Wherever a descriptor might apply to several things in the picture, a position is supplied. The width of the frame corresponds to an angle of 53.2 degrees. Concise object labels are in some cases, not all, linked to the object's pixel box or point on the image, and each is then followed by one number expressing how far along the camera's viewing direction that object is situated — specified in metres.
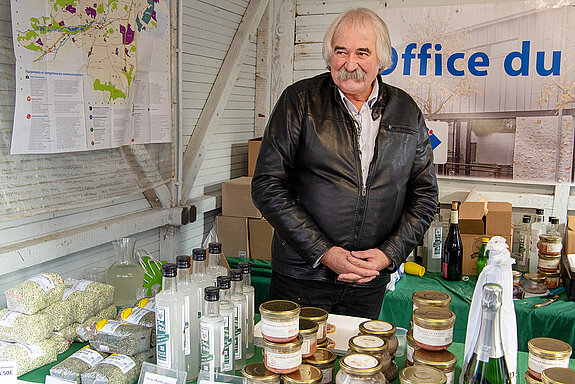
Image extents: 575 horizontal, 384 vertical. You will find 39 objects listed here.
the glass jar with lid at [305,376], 1.36
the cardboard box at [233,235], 3.96
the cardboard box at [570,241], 3.45
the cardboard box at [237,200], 3.97
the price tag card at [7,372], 1.53
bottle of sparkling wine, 1.29
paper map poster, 2.33
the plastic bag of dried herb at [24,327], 1.72
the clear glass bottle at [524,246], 3.63
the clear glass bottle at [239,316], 1.56
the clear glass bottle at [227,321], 1.49
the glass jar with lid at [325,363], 1.47
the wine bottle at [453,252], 3.51
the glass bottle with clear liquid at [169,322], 1.47
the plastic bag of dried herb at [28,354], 1.63
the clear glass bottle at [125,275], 2.30
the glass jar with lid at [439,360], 1.41
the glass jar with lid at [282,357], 1.37
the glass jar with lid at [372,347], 1.43
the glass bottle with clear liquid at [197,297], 1.54
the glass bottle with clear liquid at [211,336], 1.43
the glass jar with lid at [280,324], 1.39
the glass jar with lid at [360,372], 1.29
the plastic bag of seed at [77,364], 1.55
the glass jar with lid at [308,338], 1.48
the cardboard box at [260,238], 3.89
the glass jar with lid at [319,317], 1.60
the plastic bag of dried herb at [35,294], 1.76
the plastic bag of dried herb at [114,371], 1.50
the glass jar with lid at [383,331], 1.55
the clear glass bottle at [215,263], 1.69
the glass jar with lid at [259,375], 1.36
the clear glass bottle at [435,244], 3.63
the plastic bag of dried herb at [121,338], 1.63
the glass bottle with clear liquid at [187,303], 1.52
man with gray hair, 2.18
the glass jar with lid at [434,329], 1.43
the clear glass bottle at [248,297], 1.64
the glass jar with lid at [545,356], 1.32
